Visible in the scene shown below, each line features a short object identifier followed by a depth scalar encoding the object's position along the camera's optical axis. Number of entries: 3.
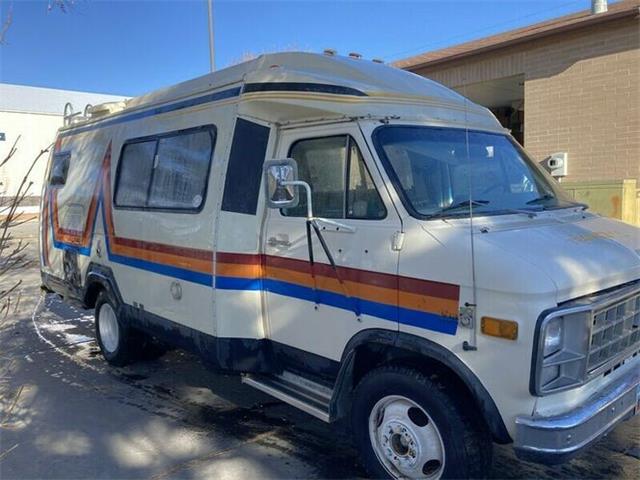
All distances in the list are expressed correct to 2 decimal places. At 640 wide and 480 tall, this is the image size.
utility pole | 19.23
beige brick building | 8.80
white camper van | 2.86
